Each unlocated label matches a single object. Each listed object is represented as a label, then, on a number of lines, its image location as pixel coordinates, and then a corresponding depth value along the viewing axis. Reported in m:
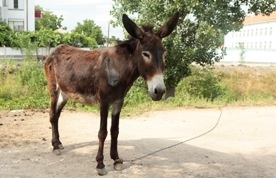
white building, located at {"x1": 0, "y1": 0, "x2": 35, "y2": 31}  41.94
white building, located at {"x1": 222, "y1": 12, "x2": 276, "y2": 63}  45.00
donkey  4.63
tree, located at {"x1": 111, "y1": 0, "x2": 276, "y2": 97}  11.12
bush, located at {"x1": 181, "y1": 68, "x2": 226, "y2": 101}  14.08
